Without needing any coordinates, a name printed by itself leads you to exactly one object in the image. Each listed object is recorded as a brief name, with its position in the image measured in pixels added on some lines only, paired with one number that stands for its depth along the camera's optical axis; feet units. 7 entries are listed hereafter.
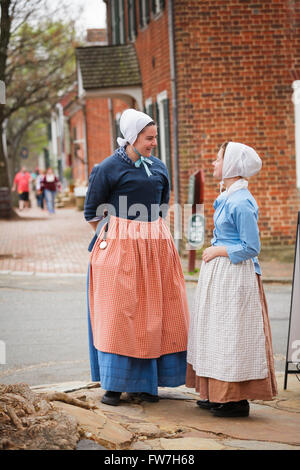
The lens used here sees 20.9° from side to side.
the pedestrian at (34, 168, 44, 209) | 113.80
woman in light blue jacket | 16.14
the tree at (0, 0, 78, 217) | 98.02
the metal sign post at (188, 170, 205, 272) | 42.45
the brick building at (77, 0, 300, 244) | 49.16
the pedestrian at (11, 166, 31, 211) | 103.30
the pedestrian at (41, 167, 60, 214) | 97.29
